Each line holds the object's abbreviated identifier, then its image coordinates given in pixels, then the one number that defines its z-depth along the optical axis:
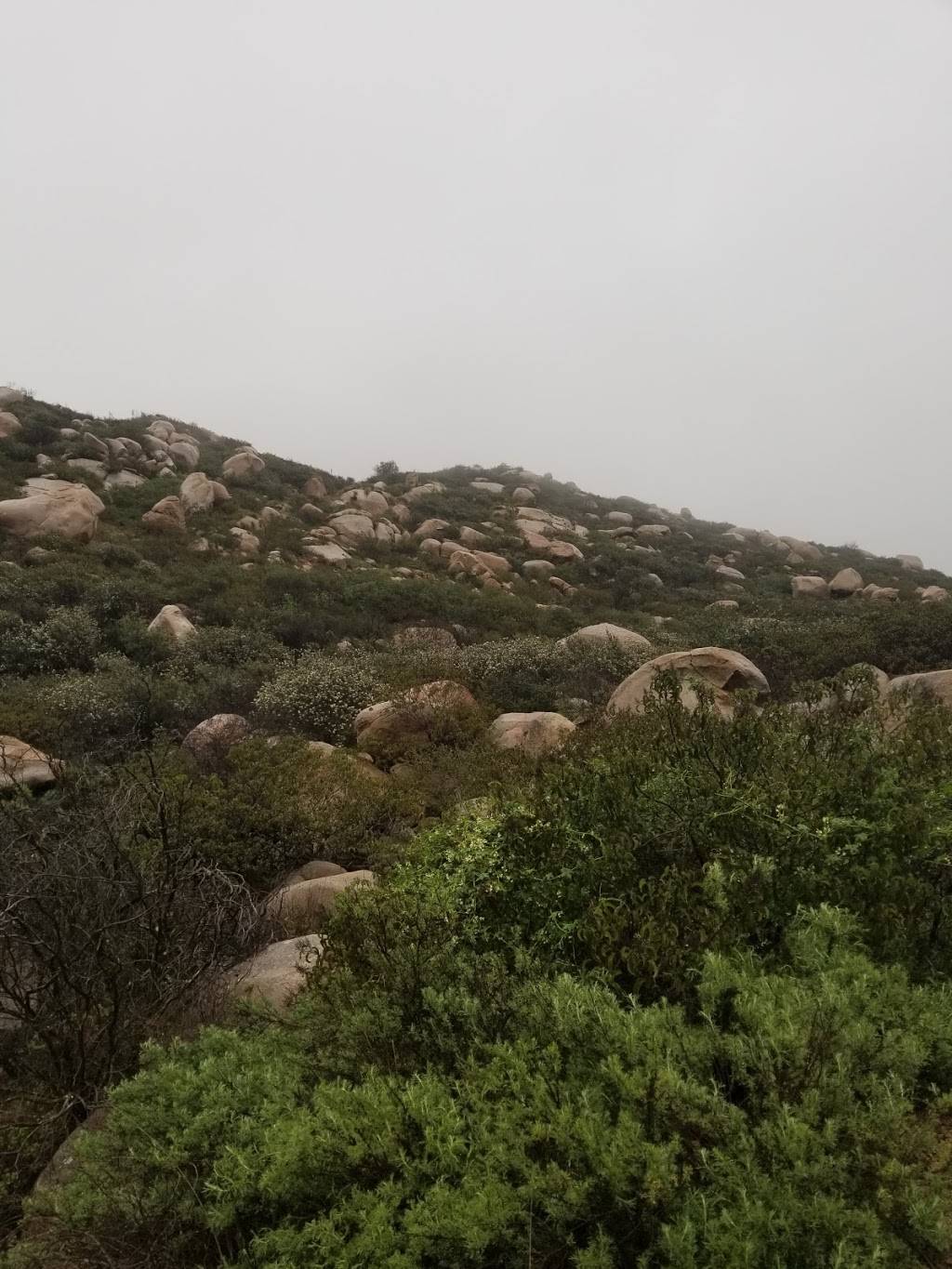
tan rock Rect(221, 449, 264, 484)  30.70
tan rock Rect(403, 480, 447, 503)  35.44
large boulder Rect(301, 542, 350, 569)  23.73
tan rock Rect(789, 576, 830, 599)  28.27
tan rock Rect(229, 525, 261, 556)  23.23
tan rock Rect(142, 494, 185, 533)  22.91
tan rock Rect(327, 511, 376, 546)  27.45
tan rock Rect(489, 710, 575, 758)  9.09
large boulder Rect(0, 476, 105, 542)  19.45
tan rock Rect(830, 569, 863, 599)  28.69
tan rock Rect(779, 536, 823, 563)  40.22
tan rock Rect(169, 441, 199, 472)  30.49
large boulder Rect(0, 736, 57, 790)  7.00
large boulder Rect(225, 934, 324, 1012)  3.98
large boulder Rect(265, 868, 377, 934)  5.36
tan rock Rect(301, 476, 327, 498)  32.41
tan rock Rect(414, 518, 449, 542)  30.07
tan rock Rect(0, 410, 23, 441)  26.42
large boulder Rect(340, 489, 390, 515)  31.77
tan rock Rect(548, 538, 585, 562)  29.56
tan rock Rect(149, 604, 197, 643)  14.49
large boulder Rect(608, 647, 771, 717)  10.73
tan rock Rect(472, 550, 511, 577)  26.16
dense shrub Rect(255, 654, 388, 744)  10.87
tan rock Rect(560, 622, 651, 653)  14.76
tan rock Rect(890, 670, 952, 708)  9.20
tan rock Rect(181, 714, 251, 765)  8.99
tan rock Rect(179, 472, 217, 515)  25.25
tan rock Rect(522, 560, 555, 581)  27.06
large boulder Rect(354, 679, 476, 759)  9.79
